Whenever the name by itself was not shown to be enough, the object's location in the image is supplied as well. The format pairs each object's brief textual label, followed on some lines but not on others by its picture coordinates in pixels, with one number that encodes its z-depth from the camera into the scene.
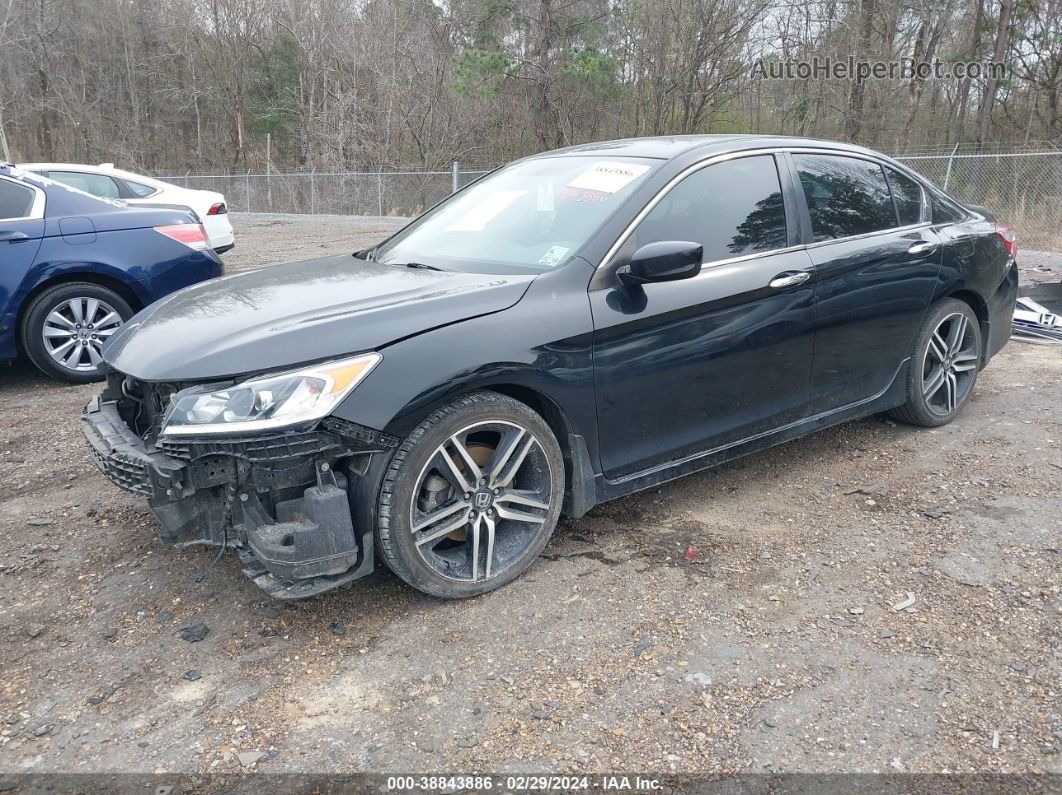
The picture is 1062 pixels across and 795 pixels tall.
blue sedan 5.76
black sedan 2.73
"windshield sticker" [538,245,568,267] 3.36
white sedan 9.89
